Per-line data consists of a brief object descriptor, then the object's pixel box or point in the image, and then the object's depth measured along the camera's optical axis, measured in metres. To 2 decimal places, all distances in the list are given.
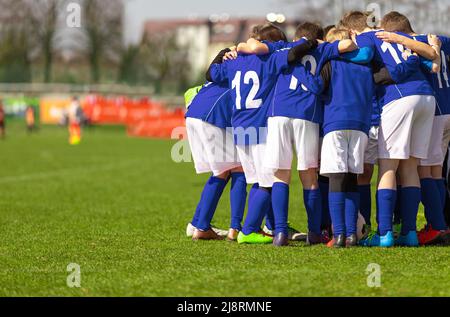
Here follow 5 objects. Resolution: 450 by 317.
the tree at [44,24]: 70.25
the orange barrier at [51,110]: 55.81
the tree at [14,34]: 72.12
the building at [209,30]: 133.46
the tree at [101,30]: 69.75
